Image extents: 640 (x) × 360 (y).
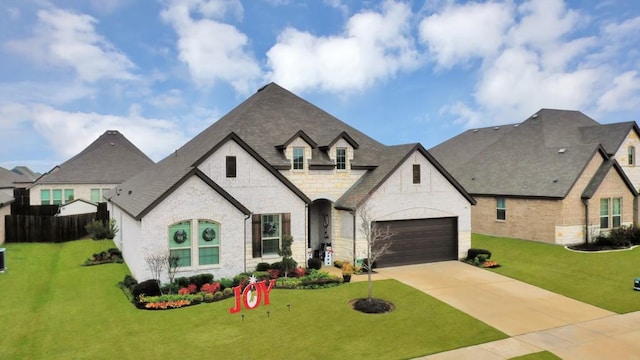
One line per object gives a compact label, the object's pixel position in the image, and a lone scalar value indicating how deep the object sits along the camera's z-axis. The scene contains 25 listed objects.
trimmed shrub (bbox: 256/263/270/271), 21.02
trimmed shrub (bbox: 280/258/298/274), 21.06
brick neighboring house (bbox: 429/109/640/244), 29.14
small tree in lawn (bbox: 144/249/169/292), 17.94
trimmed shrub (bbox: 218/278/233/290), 18.67
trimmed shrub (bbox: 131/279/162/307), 16.69
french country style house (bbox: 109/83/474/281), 19.09
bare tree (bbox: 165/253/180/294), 17.98
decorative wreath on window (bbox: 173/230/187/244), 18.78
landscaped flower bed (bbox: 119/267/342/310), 16.41
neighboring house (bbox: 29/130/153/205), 49.78
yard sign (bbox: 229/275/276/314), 15.42
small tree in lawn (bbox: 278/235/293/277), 21.03
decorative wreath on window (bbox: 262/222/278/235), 22.03
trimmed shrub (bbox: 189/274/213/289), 18.52
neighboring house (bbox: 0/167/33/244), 30.75
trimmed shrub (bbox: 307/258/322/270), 22.42
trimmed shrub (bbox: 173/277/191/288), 18.22
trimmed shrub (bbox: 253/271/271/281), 19.95
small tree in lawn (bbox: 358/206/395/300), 23.00
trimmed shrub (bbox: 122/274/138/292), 18.33
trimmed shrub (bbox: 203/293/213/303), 16.91
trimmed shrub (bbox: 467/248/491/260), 24.33
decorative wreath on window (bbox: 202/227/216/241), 19.28
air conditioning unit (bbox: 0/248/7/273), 21.61
